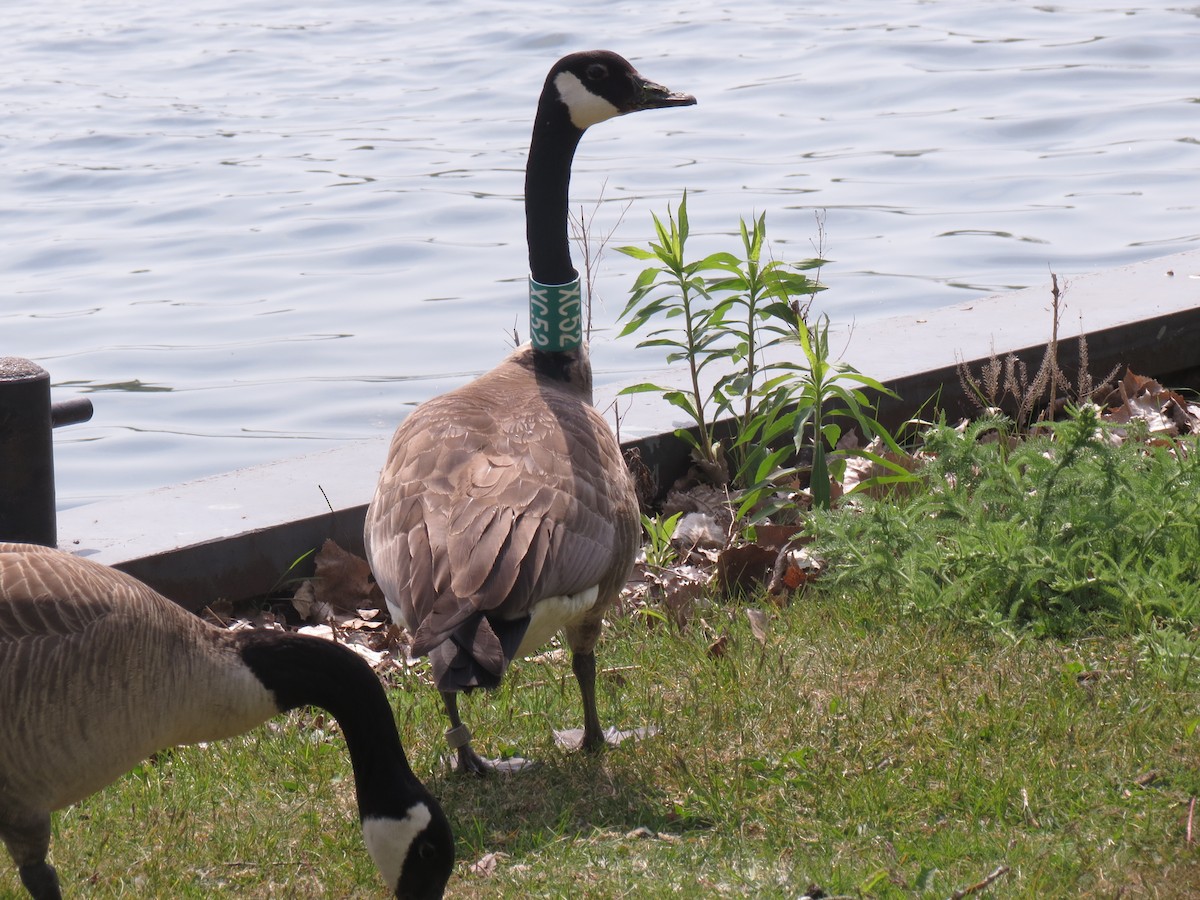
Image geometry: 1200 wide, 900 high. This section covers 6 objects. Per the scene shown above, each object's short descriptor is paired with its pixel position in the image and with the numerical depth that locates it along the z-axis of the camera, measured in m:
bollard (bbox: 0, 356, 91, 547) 10.40
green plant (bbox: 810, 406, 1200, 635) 9.73
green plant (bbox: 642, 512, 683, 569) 11.91
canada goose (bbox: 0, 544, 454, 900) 7.14
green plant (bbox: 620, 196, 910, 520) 11.63
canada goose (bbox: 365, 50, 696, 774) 7.71
